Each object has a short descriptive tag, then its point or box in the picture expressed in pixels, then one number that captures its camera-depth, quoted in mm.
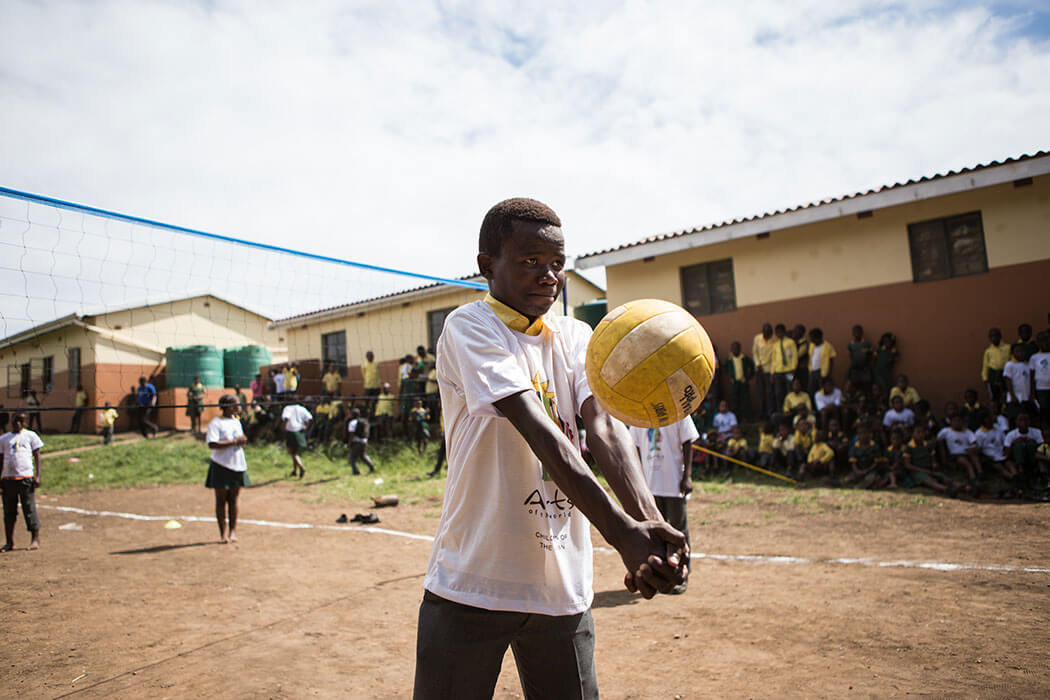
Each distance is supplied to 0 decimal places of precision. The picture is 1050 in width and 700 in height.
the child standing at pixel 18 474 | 8344
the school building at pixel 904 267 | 10883
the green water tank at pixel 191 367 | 23000
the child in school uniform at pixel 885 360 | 11680
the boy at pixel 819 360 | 11969
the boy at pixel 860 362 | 11695
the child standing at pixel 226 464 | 8422
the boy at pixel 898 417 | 10359
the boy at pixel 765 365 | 12625
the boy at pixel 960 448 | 9109
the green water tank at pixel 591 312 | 14478
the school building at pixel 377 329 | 18797
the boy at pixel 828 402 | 11188
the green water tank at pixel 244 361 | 23250
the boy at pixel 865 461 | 9844
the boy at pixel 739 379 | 12930
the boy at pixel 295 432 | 14234
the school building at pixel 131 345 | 21484
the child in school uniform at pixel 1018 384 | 9594
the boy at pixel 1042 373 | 9297
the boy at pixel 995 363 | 10297
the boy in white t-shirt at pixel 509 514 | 1823
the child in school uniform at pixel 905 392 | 11039
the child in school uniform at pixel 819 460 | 10445
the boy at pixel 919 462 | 9391
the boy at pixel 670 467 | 5738
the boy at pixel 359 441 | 14141
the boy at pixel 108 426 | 20109
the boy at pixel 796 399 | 11656
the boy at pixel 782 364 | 12219
